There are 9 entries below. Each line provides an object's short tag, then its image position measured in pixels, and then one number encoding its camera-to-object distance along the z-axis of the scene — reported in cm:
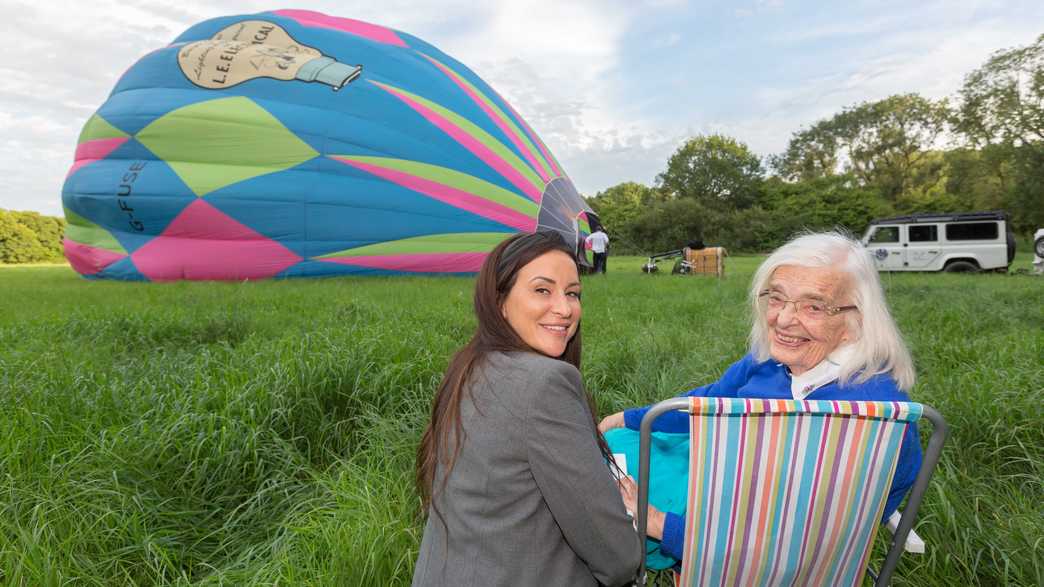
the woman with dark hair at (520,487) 109
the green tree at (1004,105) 2272
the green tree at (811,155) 3983
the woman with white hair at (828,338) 139
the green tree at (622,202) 4372
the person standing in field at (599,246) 1162
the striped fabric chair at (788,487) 102
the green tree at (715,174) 4081
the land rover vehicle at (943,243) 1326
